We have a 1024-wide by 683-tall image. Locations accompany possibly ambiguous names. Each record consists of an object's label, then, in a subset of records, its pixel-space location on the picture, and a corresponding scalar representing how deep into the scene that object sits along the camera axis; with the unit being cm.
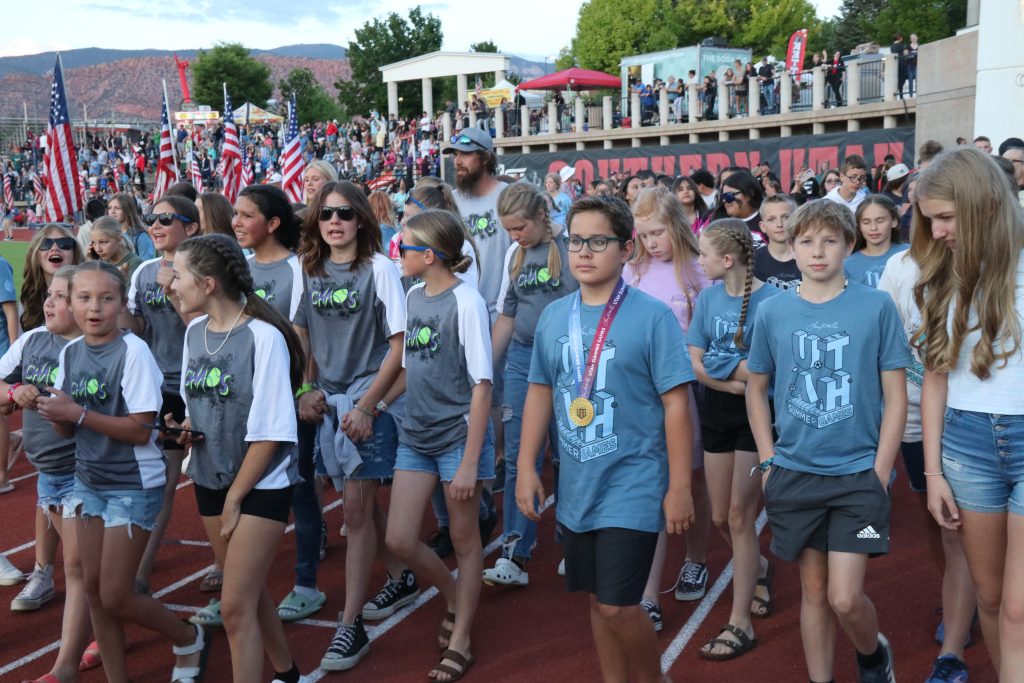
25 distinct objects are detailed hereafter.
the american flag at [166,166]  1614
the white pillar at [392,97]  6105
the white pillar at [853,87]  2628
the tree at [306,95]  10562
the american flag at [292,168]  1474
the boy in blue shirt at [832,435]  365
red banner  3629
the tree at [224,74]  10444
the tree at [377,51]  8675
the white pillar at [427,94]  5941
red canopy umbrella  3984
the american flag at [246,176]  2122
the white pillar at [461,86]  6175
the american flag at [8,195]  4520
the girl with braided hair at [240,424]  393
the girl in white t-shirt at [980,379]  337
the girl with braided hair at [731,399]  469
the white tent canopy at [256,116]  7768
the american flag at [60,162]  1075
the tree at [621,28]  6731
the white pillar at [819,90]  2738
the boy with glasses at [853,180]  970
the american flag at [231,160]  1645
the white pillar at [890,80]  2495
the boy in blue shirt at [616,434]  354
